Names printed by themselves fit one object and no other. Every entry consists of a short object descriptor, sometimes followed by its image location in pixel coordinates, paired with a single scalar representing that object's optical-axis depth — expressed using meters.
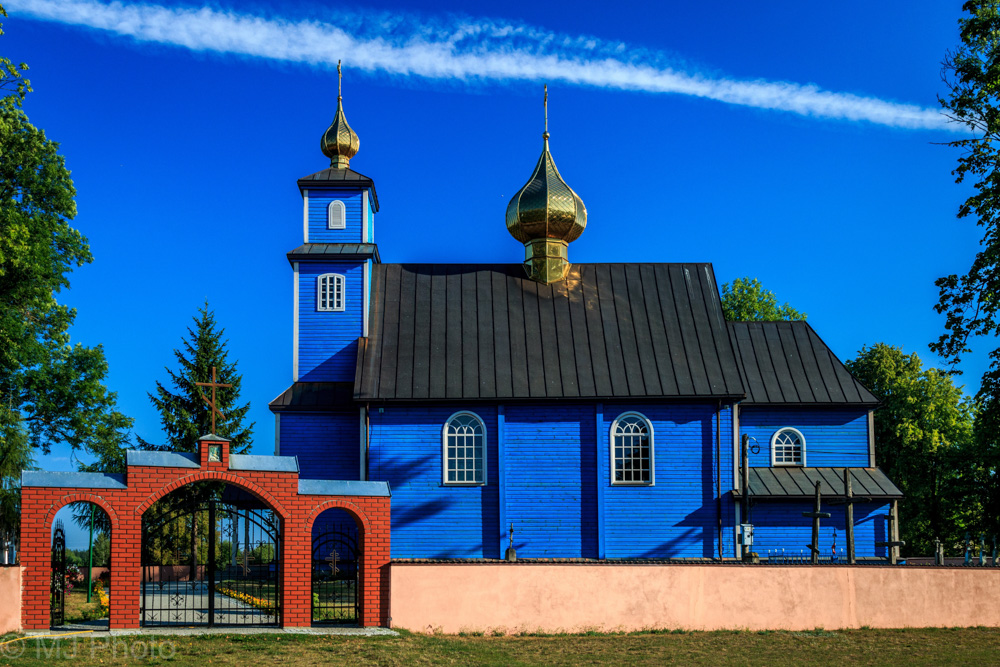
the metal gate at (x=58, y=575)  15.01
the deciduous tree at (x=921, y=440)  35.00
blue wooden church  23.33
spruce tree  31.20
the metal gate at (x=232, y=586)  15.08
